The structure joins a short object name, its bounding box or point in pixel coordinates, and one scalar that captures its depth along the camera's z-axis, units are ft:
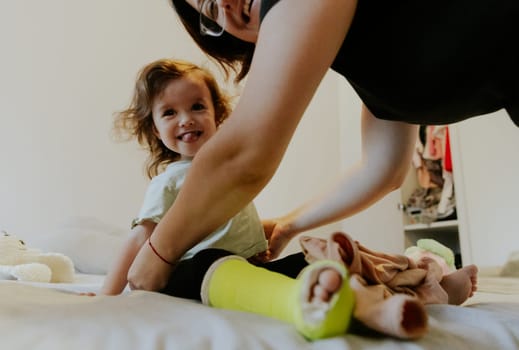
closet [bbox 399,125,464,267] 8.07
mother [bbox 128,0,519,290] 1.47
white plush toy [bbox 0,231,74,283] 3.75
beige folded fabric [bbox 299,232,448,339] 1.17
